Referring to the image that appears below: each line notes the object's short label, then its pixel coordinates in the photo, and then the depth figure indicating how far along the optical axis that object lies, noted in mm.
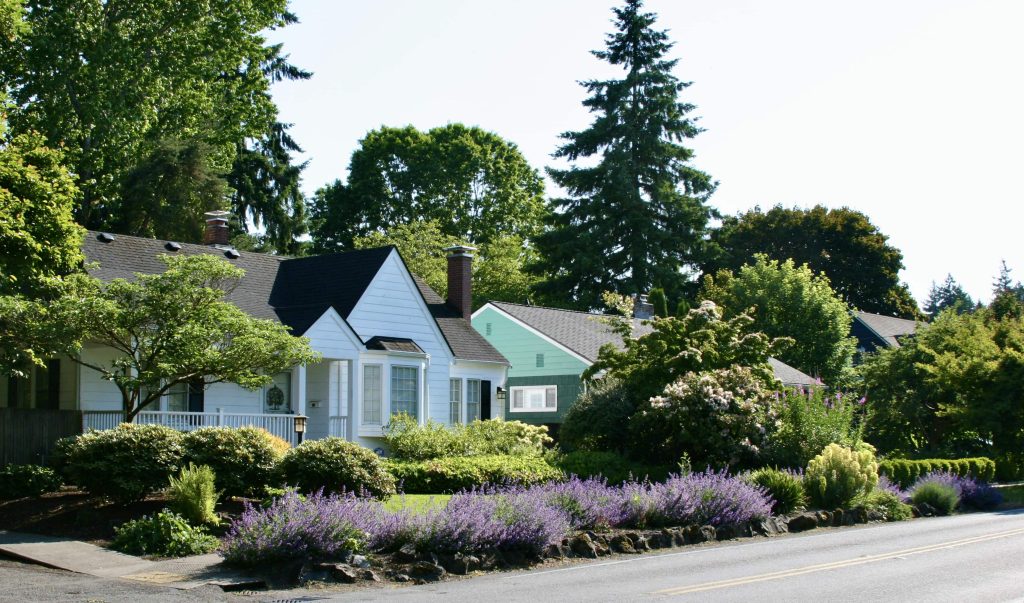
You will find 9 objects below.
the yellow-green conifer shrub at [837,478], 22797
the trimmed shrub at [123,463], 17250
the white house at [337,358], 26297
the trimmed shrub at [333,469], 17859
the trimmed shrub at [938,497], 25047
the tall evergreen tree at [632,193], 59406
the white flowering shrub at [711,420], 25141
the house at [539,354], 40594
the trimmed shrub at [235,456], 18094
